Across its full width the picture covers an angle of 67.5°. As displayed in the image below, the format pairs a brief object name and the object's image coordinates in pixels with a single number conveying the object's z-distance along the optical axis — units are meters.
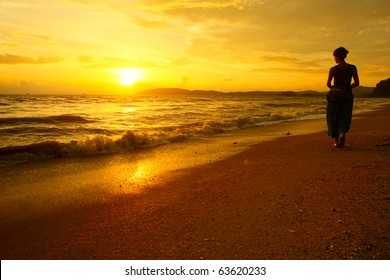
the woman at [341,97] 6.32
